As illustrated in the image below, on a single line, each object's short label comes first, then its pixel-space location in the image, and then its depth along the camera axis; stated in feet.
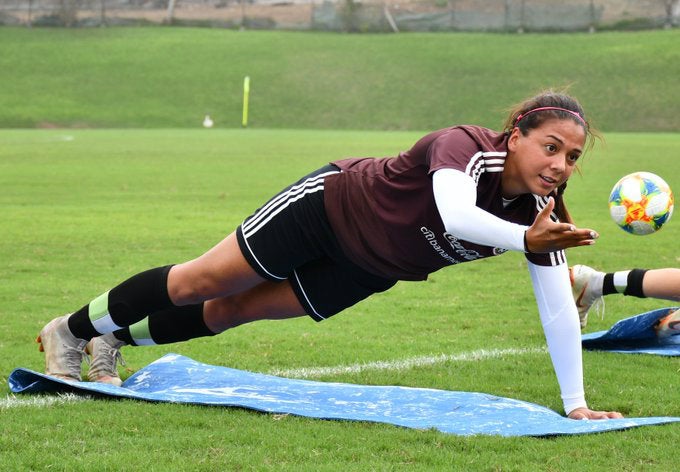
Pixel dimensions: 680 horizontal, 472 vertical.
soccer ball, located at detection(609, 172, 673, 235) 41.57
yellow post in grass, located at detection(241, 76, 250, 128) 283.83
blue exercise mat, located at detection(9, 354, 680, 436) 30.66
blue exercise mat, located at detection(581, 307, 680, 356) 43.09
